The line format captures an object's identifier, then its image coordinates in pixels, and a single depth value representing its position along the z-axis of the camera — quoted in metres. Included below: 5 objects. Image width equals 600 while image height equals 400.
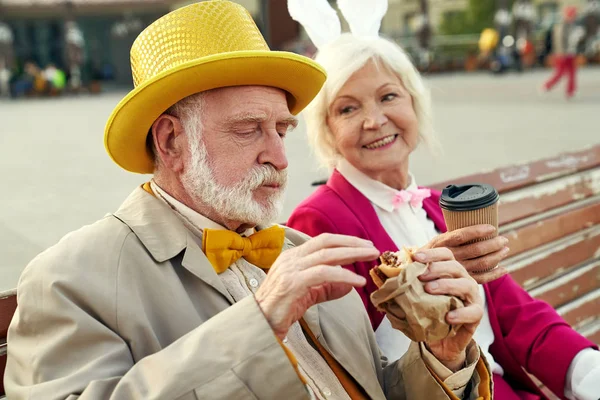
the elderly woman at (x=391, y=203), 2.64
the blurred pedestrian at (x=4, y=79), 28.42
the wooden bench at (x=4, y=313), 1.86
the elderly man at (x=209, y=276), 1.53
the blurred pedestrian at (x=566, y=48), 15.95
